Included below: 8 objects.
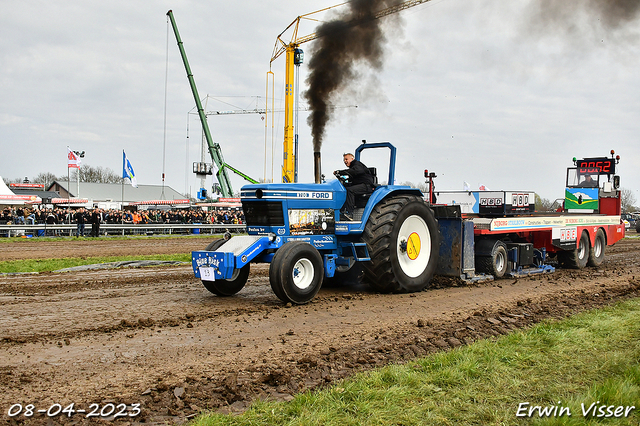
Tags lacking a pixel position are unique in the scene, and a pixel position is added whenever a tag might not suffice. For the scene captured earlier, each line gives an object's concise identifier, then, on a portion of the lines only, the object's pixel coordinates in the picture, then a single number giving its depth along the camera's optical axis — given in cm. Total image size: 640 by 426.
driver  917
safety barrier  2481
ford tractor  766
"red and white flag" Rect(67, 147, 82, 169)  4015
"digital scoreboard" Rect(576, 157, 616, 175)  1577
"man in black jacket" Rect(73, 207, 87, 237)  2486
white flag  3475
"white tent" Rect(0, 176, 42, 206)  3577
